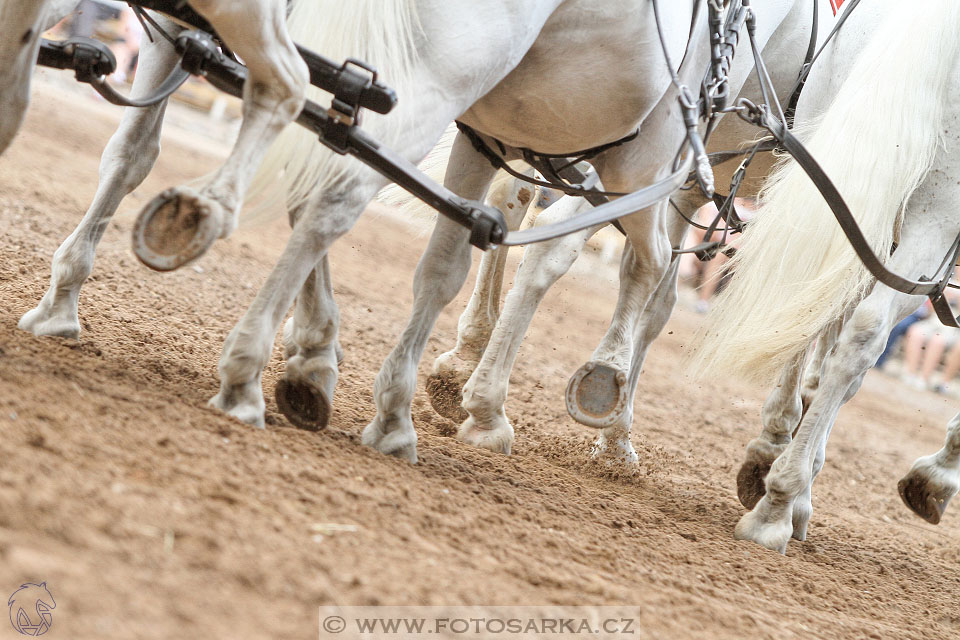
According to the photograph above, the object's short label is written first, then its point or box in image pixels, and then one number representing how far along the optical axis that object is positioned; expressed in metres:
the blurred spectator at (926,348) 25.09
